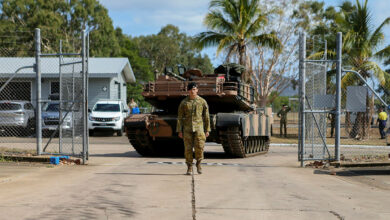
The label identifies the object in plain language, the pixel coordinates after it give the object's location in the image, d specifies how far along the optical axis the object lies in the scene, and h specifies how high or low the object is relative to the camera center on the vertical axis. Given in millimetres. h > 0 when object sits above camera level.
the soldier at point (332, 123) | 22028 -552
